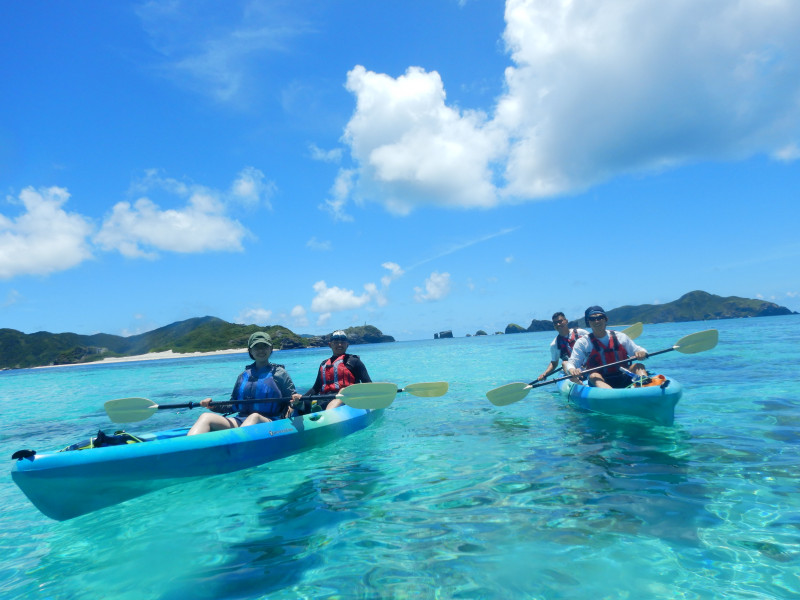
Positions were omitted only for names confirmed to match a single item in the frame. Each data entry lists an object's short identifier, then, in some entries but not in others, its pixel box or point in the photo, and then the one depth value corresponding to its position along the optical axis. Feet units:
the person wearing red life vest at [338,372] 28.07
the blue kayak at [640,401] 21.12
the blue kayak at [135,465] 15.21
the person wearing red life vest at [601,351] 25.94
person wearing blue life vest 22.68
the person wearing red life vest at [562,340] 33.27
